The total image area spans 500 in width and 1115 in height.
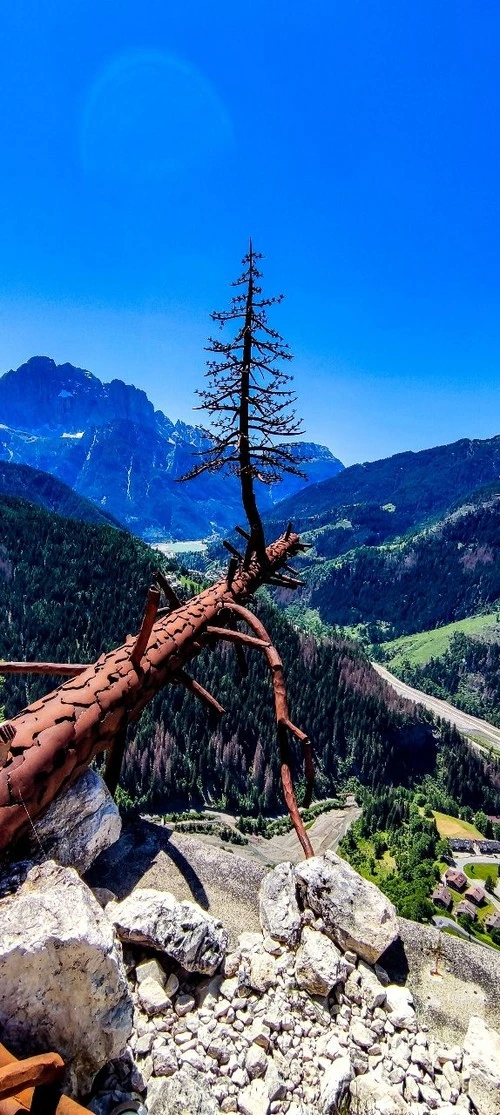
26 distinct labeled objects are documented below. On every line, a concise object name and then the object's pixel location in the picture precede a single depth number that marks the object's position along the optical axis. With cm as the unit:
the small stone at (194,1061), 493
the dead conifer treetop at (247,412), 851
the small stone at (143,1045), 491
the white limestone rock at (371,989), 591
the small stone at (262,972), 575
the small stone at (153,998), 530
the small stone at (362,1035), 548
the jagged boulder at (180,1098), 436
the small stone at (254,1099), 469
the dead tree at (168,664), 489
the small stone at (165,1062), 478
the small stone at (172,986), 561
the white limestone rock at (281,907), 630
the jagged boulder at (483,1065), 513
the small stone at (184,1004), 542
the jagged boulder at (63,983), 388
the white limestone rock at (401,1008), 570
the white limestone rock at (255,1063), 497
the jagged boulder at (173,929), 565
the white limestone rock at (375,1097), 488
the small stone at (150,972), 563
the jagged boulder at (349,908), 630
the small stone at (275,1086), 482
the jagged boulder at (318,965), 572
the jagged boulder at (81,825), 561
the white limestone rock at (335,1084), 480
